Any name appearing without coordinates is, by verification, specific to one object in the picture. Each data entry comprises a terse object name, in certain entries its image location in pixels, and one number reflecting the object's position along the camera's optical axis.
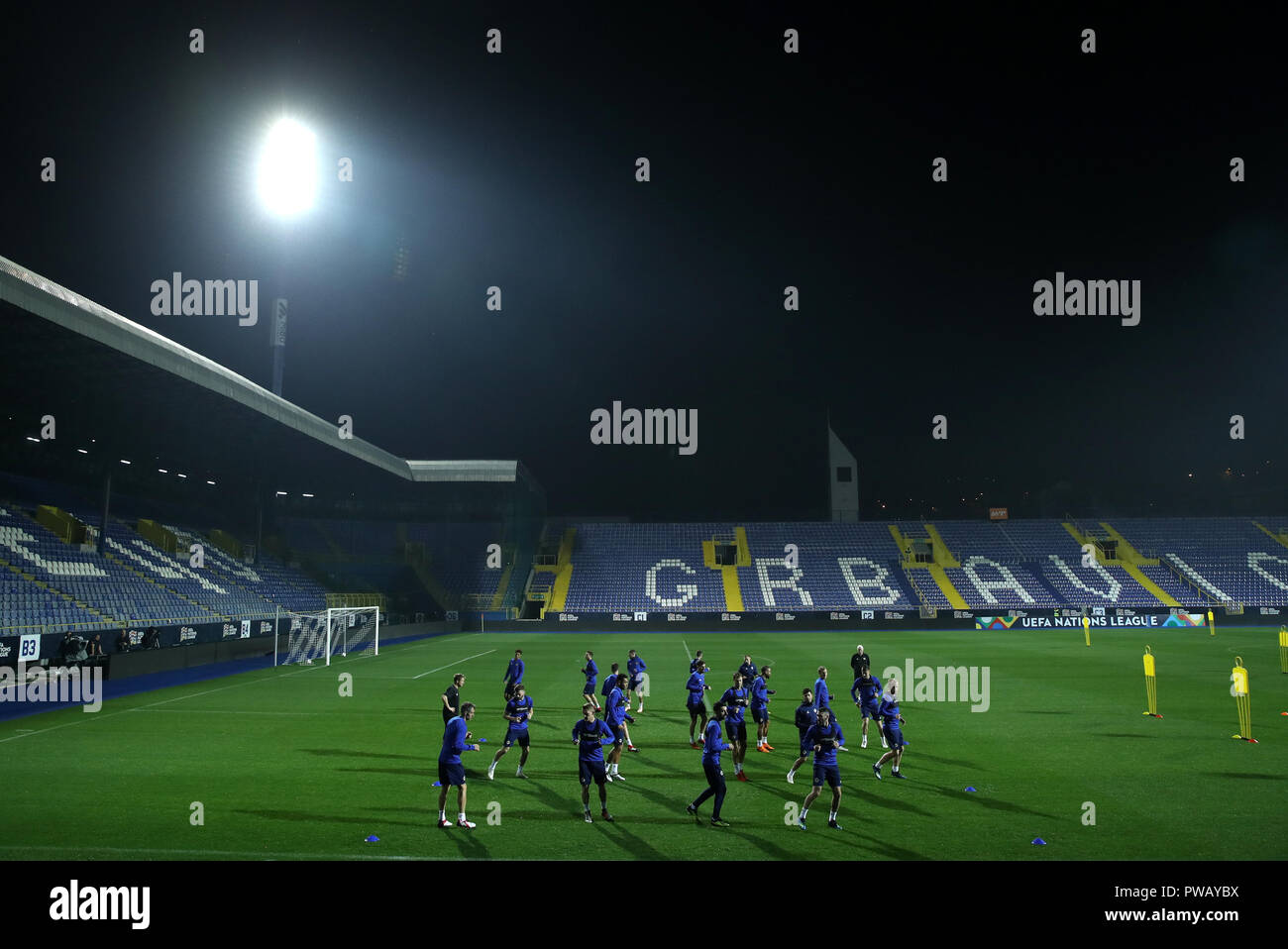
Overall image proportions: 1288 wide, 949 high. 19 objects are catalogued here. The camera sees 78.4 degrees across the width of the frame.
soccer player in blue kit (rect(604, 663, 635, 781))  14.14
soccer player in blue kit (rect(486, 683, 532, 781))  14.04
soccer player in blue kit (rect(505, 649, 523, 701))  19.70
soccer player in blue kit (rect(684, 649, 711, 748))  17.20
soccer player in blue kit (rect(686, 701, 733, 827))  11.21
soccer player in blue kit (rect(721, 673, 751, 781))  13.66
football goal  37.19
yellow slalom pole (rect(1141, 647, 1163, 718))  19.43
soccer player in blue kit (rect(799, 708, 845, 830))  11.19
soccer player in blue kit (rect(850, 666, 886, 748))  15.97
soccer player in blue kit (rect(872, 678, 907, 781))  13.90
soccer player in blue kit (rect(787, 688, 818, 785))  13.70
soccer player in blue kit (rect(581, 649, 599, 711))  15.04
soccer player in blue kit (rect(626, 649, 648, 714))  21.11
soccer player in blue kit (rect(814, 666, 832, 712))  14.88
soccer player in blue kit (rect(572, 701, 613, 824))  11.57
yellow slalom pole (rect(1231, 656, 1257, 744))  17.19
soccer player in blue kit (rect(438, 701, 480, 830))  11.18
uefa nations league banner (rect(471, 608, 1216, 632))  54.22
